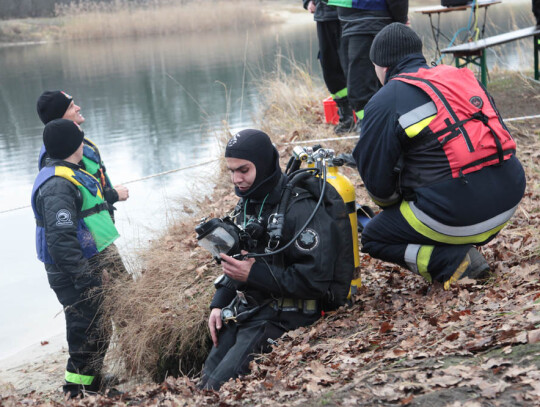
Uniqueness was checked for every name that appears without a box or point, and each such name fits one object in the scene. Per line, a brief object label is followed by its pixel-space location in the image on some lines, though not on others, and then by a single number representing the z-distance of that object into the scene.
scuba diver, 3.81
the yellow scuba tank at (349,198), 4.10
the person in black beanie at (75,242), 4.78
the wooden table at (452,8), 10.26
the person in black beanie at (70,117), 5.41
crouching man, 3.74
